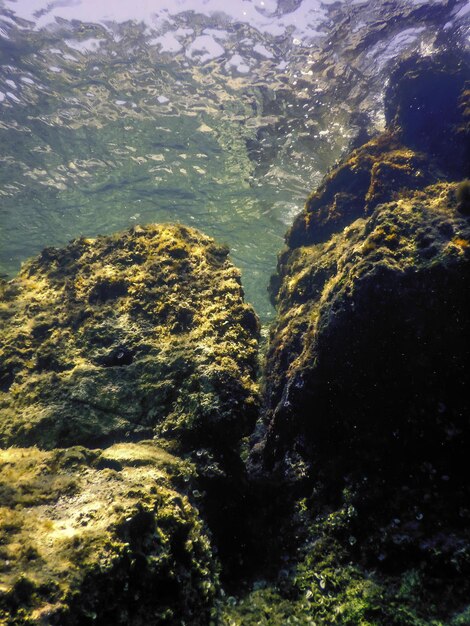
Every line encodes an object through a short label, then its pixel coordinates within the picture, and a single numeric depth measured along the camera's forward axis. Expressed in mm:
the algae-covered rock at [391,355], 4039
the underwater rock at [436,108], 8812
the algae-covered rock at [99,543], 2598
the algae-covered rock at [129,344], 4773
